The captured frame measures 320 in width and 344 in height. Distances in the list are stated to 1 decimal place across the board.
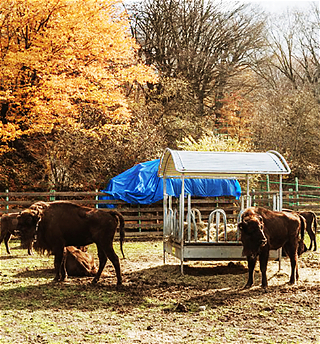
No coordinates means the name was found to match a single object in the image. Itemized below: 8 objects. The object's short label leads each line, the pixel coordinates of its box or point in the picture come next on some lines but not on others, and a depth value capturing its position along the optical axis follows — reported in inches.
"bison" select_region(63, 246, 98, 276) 415.5
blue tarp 767.7
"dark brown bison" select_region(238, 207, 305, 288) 364.8
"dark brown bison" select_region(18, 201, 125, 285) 391.2
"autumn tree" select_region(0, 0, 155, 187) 772.6
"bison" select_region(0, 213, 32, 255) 565.0
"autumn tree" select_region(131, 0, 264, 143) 1358.3
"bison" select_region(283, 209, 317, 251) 593.6
